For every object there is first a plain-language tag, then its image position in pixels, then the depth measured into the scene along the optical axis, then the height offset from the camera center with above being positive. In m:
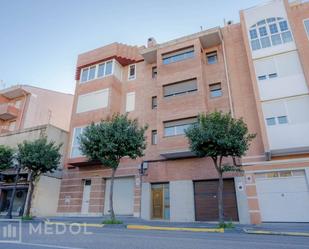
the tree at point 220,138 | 11.80 +3.54
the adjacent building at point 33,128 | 19.06 +8.82
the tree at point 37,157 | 16.36 +3.57
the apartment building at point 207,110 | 13.73 +6.41
